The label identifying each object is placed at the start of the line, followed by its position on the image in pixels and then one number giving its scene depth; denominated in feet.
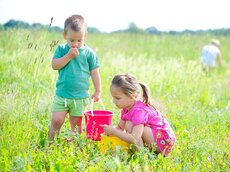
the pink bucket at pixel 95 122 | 12.92
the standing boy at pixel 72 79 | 13.12
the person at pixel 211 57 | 34.17
